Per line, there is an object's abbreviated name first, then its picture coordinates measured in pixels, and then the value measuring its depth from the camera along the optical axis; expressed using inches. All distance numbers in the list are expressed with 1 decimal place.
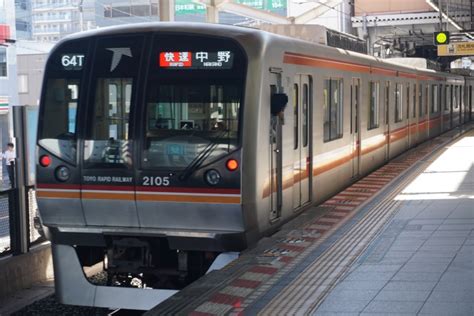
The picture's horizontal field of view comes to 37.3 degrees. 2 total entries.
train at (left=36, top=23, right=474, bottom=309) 251.4
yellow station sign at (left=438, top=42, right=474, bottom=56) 937.7
